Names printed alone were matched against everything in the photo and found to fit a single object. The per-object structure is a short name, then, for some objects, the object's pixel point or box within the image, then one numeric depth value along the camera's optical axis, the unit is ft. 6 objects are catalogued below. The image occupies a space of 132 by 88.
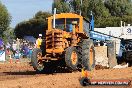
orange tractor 67.33
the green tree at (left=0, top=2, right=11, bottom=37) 197.67
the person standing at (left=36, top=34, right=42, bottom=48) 70.54
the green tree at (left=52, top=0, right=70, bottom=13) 277.03
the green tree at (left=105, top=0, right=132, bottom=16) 296.92
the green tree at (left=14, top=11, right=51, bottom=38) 291.99
